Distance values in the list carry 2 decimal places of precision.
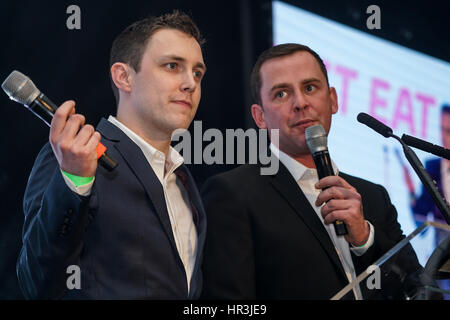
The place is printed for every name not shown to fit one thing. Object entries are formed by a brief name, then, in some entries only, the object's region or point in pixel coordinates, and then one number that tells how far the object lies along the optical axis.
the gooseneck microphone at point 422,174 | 1.90
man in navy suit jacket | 1.82
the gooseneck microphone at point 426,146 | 1.93
